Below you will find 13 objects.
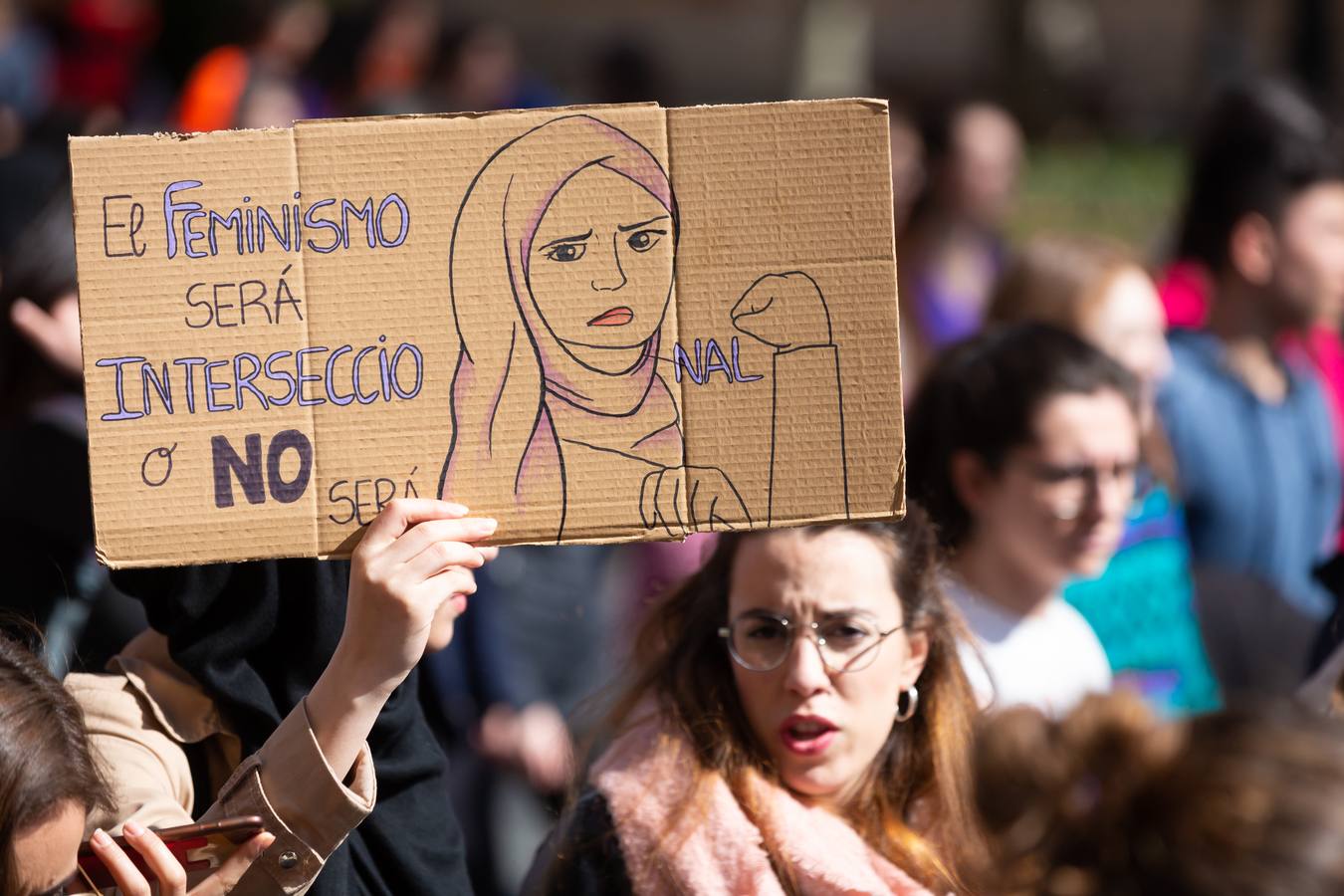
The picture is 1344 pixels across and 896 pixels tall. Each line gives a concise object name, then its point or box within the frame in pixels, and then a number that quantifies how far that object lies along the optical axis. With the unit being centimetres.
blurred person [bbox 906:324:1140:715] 705
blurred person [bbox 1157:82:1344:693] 923
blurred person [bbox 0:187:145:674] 661
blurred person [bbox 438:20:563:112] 1823
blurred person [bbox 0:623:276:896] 431
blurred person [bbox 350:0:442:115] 1770
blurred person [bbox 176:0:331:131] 1315
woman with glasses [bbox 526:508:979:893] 518
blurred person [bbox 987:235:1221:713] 775
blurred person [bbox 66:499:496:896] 441
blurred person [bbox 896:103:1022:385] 1233
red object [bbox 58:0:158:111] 1941
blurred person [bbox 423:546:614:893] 898
